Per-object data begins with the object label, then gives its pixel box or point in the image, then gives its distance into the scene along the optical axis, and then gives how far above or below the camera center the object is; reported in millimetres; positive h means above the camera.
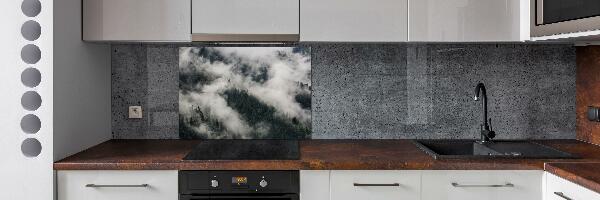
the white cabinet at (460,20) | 2600 +354
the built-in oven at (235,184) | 2295 -339
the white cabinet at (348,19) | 2594 +357
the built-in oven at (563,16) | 2105 +325
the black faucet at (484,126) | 2700 -130
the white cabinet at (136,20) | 2574 +348
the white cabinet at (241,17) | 2588 +364
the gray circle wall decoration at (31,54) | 2326 +177
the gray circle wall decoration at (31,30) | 2322 +273
